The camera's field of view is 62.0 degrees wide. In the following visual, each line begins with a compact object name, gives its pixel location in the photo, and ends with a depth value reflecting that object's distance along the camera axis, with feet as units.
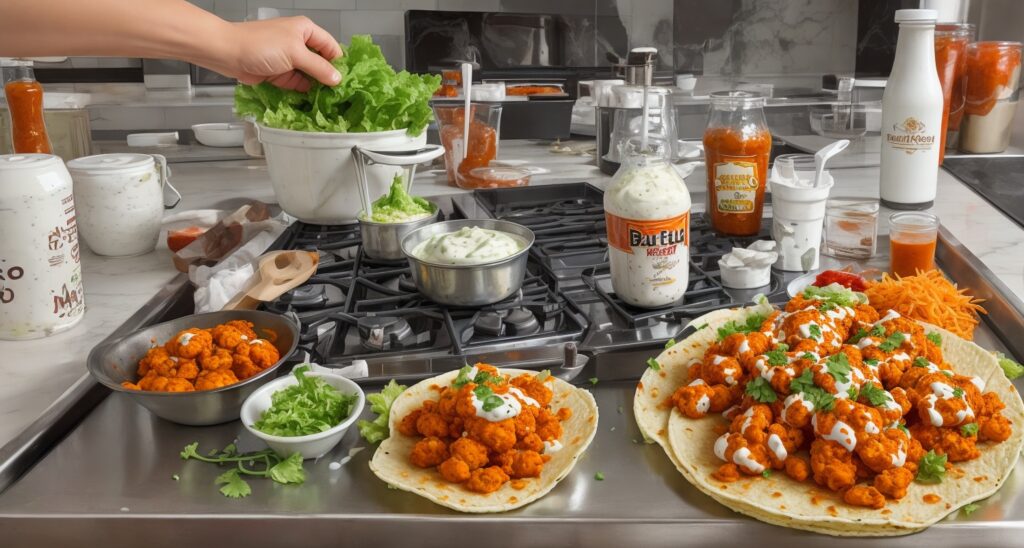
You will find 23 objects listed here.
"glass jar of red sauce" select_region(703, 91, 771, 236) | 5.28
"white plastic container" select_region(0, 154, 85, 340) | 3.92
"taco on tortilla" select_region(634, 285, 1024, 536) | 2.84
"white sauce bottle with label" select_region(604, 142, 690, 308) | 4.14
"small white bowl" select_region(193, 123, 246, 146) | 8.85
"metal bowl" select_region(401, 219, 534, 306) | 4.23
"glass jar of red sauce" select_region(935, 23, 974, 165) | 7.01
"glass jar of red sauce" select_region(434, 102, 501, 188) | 7.19
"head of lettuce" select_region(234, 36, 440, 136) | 5.72
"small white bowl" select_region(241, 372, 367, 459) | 3.12
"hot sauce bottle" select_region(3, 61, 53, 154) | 5.87
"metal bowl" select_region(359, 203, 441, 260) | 5.11
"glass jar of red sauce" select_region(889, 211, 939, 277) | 4.73
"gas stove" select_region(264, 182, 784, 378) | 3.80
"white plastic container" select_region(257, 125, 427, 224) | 5.67
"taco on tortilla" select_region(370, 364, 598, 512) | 2.96
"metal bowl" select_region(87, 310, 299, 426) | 3.33
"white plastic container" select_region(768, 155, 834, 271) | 4.89
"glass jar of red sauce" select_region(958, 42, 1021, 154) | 7.09
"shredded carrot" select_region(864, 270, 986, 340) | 4.01
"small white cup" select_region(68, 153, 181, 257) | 5.19
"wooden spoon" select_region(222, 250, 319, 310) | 4.39
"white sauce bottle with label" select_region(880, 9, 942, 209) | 5.84
